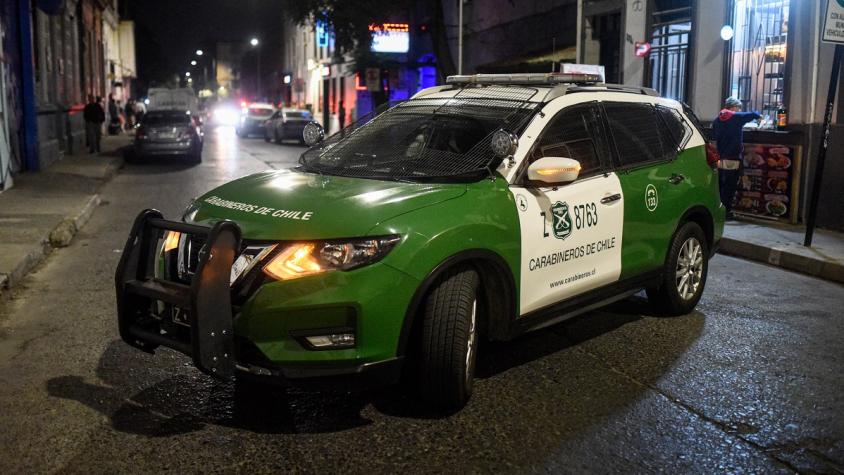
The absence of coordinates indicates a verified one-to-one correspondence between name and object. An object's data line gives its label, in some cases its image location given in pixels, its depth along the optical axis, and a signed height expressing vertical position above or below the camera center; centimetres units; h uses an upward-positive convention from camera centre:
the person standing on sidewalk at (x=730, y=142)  1173 -44
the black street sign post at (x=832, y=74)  905 +39
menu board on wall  1215 -103
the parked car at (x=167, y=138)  2336 -81
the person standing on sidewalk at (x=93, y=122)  2620 -42
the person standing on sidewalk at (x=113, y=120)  3888 -55
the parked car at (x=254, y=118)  4175 -46
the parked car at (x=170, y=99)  3756 +41
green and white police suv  410 -71
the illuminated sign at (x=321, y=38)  4612 +386
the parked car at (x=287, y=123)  3556 -63
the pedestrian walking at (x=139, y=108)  4952 +1
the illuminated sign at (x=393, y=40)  3416 +276
